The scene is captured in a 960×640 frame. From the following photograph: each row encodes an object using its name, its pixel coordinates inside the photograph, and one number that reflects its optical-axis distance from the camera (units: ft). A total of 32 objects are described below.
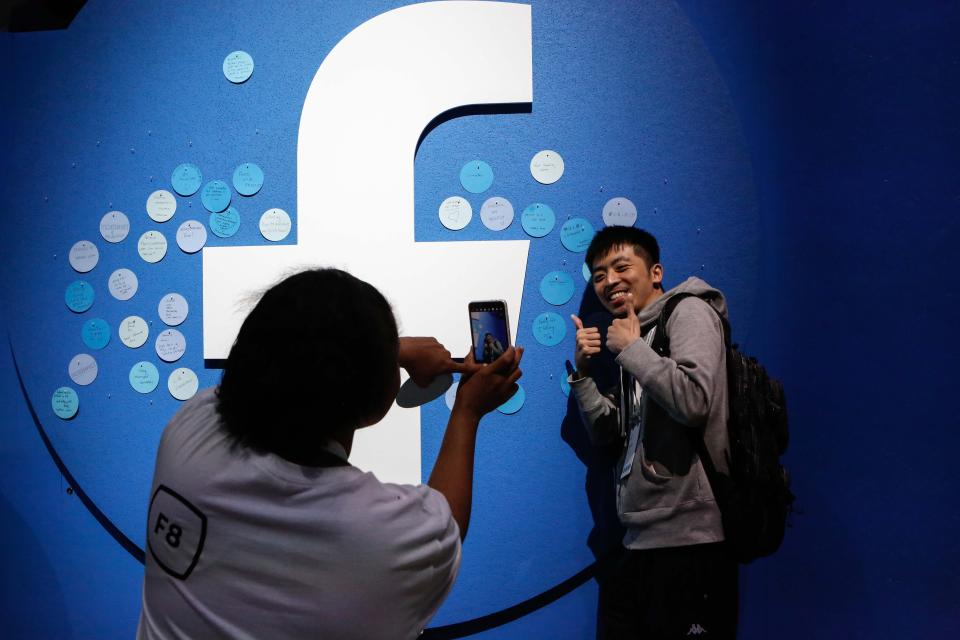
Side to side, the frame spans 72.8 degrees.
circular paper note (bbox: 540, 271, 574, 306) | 6.33
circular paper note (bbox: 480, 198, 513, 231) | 6.40
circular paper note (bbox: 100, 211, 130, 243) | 6.95
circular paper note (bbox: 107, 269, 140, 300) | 6.93
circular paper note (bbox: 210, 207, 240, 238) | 6.74
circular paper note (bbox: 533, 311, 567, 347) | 6.36
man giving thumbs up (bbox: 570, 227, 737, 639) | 4.78
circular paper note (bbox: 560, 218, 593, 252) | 6.31
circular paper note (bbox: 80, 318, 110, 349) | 6.97
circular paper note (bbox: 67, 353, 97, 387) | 6.99
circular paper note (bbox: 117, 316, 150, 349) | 6.90
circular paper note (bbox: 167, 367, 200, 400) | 6.79
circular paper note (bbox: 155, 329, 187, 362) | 6.84
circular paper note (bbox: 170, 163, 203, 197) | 6.81
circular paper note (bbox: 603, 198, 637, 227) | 6.27
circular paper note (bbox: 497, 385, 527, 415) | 6.37
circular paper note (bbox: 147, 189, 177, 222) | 6.86
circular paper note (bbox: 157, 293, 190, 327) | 6.84
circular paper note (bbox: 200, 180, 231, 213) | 6.75
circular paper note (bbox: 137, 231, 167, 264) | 6.88
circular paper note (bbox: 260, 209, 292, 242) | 6.64
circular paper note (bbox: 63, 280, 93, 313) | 7.00
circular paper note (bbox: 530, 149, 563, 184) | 6.35
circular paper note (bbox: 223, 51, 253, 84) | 6.72
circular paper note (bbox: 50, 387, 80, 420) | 7.00
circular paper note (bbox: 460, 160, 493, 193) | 6.42
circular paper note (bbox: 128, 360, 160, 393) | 6.87
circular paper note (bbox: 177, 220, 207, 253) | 6.80
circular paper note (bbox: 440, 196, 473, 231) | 6.46
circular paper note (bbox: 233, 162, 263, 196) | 6.69
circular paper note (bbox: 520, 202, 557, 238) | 6.35
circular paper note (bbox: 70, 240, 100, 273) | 7.02
